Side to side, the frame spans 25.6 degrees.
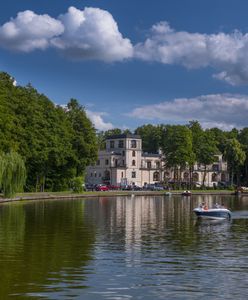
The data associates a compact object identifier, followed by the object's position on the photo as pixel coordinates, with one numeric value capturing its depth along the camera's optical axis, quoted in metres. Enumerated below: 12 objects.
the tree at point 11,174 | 63.59
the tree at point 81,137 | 106.88
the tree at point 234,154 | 149.62
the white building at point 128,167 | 153.50
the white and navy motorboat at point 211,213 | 52.50
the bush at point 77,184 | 101.50
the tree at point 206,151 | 146.50
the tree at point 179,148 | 136.62
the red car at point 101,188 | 122.35
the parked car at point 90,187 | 125.12
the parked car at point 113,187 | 136.30
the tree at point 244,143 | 161.88
